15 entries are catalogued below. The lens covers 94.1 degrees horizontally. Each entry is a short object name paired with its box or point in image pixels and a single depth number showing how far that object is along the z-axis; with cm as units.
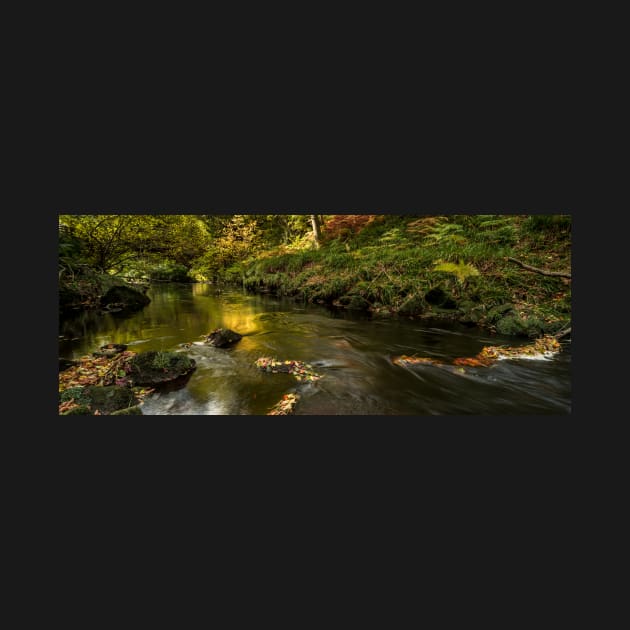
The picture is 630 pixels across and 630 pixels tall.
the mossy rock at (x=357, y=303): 876
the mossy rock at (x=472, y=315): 639
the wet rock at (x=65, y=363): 358
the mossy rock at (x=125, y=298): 729
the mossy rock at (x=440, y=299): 725
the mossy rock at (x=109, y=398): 277
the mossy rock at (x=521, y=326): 523
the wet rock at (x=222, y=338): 495
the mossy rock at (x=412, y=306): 759
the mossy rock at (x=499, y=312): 602
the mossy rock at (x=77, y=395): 279
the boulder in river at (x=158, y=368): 338
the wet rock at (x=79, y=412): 259
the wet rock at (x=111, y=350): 419
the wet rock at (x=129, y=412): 265
